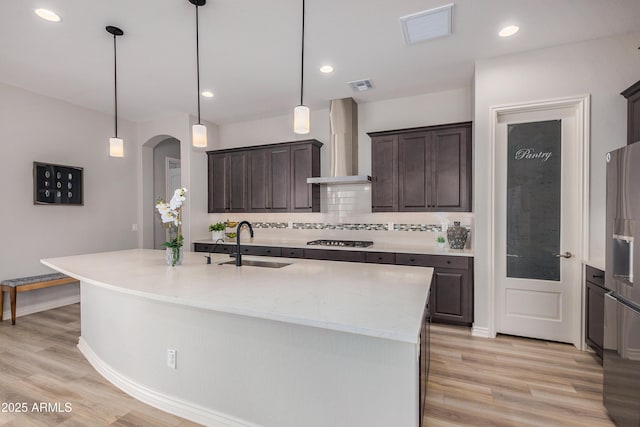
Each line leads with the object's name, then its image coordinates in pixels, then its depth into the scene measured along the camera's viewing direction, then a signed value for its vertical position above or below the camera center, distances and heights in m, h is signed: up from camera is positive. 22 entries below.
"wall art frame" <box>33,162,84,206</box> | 4.12 +0.36
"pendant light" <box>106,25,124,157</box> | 2.99 +0.63
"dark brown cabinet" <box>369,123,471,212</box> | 3.66 +0.52
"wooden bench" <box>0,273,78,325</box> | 3.68 -0.93
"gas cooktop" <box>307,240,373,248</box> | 4.22 -0.47
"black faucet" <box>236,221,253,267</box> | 2.49 -0.41
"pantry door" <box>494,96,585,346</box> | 3.04 -0.11
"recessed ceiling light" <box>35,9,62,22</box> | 2.42 +1.58
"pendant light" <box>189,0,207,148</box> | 2.69 +0.67
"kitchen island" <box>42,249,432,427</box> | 1.46 -0.76
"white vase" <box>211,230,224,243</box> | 5.31 -0.43
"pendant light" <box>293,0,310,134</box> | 2.23 +0.67
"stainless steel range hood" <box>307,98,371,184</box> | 4.31 +1.00
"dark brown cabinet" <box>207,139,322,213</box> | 4.62 +0.53
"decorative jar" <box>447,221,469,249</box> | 3.69 -0.31
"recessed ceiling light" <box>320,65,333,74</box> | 3.36 +1.59
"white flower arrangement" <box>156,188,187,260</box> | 2.56 -0.02
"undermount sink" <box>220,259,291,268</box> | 2.78 -0.49
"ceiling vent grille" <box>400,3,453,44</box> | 2.44 +1.58
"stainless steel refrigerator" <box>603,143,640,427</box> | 1.71 -0.48
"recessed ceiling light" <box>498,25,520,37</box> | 2.65 +1.59
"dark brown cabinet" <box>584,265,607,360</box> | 2.58 -0.87
